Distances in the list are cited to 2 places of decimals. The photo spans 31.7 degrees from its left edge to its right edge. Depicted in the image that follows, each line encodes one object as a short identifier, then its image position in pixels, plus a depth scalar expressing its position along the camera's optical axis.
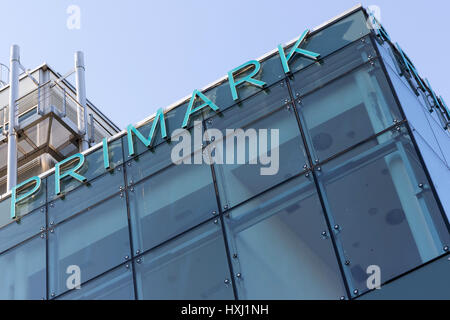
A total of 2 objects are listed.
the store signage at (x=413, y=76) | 17.44
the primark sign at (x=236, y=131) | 17.33
